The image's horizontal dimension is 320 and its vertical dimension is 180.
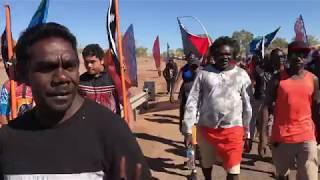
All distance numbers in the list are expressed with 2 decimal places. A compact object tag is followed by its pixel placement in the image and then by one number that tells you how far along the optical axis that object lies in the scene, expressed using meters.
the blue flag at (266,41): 8.21
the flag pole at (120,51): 3.23
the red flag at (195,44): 5.25
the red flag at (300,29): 5.63
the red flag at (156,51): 9.80
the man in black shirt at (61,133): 1.02
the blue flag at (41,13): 3.01
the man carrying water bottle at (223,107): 2.94
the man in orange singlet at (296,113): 2.82
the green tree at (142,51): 56.71
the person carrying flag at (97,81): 3.03
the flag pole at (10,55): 2.78
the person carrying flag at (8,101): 2.91
